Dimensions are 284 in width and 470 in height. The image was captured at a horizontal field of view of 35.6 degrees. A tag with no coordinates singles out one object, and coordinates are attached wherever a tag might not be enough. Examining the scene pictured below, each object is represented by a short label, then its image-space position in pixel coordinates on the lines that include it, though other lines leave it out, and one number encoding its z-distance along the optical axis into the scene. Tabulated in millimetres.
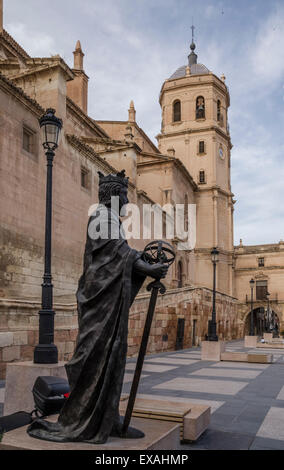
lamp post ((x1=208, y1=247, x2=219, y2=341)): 16875
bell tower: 47312
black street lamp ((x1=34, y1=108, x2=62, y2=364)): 6121
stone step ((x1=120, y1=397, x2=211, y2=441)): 4629
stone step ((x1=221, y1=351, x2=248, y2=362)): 15174
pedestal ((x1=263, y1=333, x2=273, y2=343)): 34231
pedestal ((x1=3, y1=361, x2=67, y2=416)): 5676
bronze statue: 3088
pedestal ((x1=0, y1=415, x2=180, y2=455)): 2896
